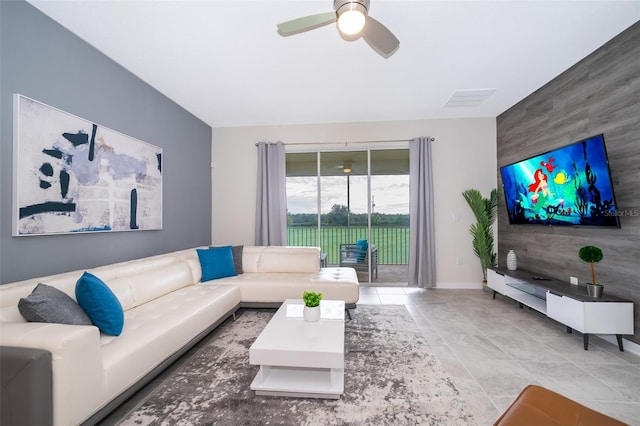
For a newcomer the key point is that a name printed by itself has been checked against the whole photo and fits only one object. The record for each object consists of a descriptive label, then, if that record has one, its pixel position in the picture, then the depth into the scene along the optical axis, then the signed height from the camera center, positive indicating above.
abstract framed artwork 1.92 +0.40
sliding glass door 4.68 +0.21
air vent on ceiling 3.46 +1.67
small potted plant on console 2.40 -0.42
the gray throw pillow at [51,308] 1.45 -0.52
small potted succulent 2.13 -0.75
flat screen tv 2.37 +0.30
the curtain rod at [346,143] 4.52 +1.33
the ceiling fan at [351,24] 1.74 +1.39
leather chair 0.98 -0.79
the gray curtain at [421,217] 4.36 -0.02
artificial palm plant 4.14 -0.16
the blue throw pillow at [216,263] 3.30 -0.59
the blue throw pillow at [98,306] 1.72 -0.59
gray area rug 1.55 -1.21
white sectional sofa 1.19 -0.79
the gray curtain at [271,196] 4.62 +0.38
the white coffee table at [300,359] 1.68 -0.93
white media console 2.28 -0.90
